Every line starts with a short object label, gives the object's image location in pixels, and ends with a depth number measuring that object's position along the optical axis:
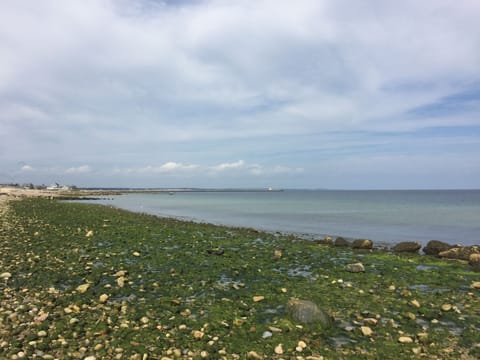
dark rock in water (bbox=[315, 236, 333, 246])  25.64
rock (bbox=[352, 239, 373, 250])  23.70
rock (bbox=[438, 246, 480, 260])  20.06
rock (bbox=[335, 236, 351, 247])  24.62
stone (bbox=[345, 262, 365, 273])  15.47
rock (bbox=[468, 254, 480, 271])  17.39
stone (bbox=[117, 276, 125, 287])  11.97
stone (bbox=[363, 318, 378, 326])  8.96
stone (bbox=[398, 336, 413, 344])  7.96
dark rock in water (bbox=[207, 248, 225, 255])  19.19
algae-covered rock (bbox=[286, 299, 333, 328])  8.86
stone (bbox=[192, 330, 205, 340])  8.00
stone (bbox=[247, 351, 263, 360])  7.16
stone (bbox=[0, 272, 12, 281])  12.24
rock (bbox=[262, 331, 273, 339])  8.15
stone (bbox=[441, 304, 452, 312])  10.15
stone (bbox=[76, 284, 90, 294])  11.07
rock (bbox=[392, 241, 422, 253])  23.23
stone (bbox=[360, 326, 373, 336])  8.37
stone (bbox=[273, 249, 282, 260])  18.33
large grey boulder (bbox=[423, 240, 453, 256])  22.39
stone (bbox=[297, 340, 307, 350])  7.60
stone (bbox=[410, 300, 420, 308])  10.51
